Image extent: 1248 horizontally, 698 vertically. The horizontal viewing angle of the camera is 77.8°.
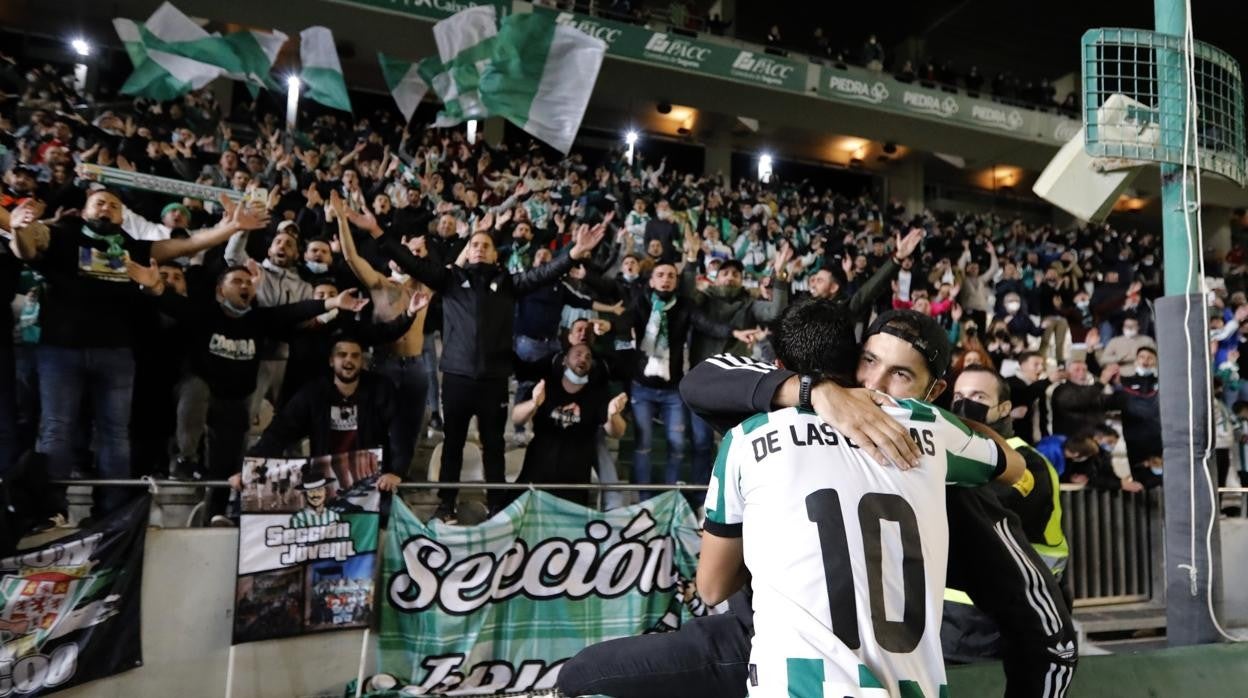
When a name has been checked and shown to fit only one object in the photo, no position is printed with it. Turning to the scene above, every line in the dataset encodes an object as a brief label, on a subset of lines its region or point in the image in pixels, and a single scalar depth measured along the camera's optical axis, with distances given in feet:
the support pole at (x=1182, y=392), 9.18
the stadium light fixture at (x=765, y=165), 72.40
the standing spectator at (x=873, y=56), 63.77
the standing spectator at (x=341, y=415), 16.37
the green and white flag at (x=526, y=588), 15.83
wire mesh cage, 9.31
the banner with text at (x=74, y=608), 12.43
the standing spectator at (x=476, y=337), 18.75
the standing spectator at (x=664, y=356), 21.65
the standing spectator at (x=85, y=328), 14.76
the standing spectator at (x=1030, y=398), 23.84
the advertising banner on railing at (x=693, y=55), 52.26
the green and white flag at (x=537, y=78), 22.34
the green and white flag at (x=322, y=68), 23.77
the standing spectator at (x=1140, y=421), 23.94
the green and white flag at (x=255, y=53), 23.81
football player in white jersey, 5.04
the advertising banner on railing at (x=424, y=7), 47.34
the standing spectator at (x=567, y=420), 19.01
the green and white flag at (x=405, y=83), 25.48
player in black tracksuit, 6.29
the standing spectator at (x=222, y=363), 16.85
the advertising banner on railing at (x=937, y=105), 59.52
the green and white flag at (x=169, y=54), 23.71
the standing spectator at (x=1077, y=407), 23.49
